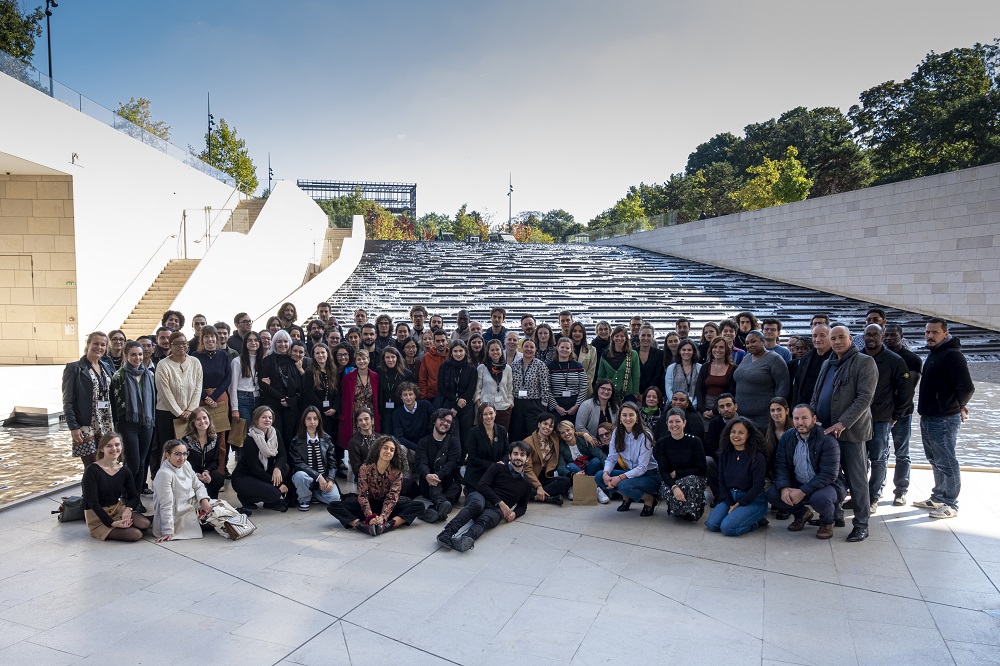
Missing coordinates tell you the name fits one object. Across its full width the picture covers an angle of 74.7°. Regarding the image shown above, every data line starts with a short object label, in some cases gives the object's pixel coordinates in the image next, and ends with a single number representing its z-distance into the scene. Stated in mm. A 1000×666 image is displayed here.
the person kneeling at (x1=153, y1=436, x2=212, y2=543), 4863
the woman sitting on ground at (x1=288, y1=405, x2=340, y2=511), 5660
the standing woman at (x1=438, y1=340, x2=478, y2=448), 6453
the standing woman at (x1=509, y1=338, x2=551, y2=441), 6500
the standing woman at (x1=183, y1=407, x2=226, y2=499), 5574
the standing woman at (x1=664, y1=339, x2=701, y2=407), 6348
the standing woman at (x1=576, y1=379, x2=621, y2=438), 6426
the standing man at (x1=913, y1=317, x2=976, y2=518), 5191
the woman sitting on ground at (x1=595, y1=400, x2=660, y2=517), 5512
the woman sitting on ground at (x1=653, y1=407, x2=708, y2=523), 5207
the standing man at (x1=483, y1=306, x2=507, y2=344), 7636
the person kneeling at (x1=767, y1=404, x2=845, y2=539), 4863
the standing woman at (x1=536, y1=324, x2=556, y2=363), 6934
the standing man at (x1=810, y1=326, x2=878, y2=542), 4848
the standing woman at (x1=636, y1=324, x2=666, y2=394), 6812
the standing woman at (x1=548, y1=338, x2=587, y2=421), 6586
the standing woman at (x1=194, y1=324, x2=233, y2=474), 6297
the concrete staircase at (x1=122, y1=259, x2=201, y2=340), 15039
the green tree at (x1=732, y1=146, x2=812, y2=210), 31000
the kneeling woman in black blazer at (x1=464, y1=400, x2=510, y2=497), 5703
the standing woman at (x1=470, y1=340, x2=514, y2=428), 6496
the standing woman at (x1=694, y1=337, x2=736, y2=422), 6016
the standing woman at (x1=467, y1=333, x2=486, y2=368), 6688
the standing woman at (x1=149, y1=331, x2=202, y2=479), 5699
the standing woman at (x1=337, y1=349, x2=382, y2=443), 6432
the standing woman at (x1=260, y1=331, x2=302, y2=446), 6320
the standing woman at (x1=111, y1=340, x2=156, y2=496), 5445
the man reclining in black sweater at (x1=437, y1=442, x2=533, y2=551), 5023
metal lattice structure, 112250
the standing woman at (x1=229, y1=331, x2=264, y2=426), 6453
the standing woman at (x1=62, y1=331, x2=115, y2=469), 5238
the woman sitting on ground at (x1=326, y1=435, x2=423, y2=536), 5160
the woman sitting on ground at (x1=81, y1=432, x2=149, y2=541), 4777
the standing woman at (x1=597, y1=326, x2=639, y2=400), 6664
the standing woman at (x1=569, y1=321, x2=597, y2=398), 7004
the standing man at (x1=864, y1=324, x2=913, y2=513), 5180
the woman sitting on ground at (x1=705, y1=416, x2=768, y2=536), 4941
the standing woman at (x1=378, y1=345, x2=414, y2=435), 6508
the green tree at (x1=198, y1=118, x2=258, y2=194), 31031
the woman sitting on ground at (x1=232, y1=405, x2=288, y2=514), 5559
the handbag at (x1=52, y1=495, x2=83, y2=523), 5137
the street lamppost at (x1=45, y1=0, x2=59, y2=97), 19025
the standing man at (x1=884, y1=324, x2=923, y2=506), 5531
